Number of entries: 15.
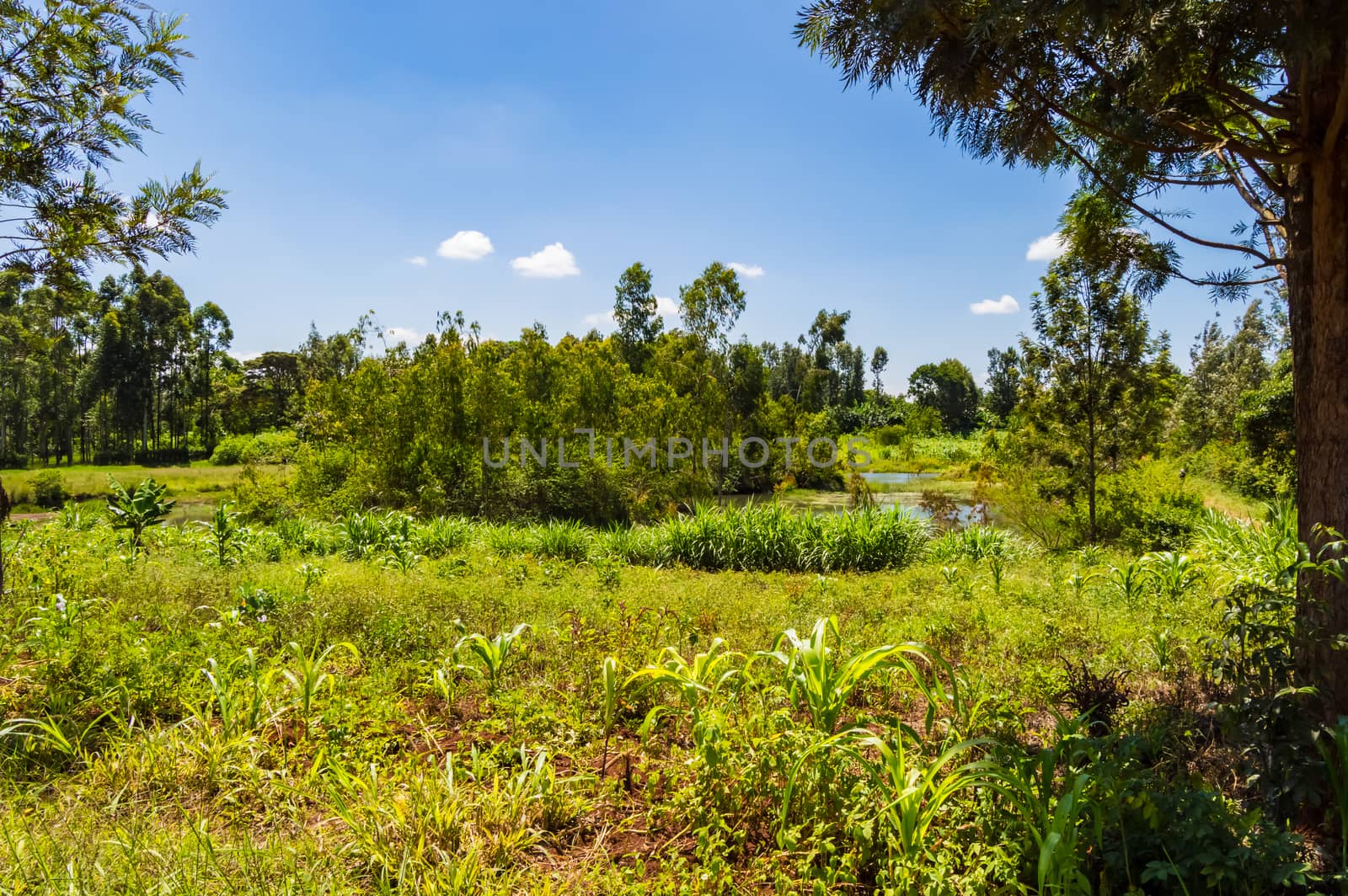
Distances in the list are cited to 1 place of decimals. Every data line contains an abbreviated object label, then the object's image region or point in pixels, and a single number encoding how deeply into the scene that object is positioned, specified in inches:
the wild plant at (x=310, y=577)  187.6
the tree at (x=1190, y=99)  84.0
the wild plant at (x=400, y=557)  253.0
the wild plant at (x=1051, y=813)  59.6
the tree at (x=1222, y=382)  852.0
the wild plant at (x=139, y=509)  263.6
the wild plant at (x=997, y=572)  209.9
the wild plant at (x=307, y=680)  101.5
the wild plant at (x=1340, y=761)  68.7
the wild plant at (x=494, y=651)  115.9
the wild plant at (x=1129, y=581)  183.0
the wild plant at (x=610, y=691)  96.0
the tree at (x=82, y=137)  104.2
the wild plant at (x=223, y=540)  241.8
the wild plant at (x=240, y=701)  97.9
